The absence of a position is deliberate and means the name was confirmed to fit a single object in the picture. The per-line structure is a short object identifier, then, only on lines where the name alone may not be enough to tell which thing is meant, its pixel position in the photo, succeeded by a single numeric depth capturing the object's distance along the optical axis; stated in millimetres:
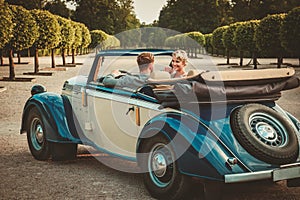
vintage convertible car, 4840
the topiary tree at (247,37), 35344
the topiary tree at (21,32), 22959
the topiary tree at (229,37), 39406
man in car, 5996
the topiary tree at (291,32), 28672
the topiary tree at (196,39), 61875
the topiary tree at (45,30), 26781
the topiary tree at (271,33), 31703
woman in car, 6168
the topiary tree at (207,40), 58562
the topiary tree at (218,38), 44800
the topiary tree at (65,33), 32872
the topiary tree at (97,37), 59781
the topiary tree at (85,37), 42575
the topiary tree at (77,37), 37625
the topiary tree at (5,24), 19719
